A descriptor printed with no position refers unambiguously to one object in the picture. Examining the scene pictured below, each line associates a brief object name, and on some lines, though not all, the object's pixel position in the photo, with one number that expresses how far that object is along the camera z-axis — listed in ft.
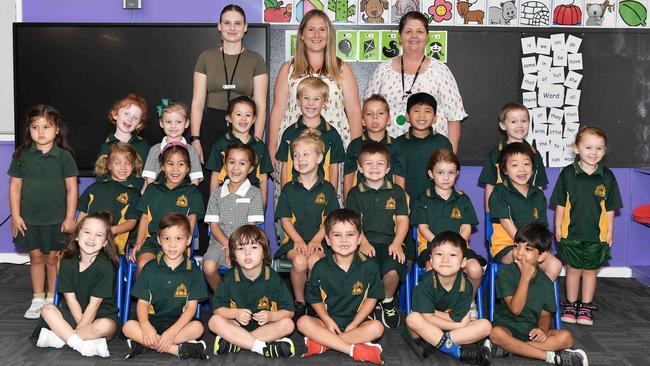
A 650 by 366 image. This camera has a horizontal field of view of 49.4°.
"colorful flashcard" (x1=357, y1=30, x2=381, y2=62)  15.97
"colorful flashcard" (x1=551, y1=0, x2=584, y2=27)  15.94
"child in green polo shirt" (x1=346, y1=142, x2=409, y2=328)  12.33
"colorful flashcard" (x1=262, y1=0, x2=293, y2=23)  15.97
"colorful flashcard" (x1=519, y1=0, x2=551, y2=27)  15.93
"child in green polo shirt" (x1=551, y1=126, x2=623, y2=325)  12.97
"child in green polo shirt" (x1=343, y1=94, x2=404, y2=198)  13.34
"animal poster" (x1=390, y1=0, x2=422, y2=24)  15.90
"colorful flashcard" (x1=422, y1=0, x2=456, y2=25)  15.89
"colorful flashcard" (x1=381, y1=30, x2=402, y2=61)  15.95
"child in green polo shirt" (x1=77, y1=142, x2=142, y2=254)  12.94
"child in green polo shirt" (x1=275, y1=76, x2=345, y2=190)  13.21
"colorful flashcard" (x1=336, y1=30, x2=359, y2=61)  15.98
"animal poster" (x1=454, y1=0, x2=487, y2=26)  15.88
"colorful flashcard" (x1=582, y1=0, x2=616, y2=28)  15.96
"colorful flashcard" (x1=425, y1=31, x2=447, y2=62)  15.98
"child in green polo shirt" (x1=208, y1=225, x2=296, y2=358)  10.77
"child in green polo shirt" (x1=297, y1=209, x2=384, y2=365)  11.04
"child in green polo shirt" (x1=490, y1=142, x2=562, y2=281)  12.44
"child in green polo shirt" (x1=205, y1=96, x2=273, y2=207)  13.16
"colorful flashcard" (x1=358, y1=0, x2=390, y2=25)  15.90
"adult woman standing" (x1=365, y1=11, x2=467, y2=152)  14.29
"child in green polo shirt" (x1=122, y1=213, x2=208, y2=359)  10.68
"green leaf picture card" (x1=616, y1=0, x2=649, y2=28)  16.01
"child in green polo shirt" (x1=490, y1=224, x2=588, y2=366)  10.64
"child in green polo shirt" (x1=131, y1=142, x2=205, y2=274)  12.53
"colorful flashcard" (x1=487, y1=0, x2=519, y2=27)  15.89
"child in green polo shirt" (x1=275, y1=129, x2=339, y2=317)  12.35
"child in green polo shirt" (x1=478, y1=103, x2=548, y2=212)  13.37
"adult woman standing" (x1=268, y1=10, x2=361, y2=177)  13.75
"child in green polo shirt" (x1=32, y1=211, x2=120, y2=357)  10.77
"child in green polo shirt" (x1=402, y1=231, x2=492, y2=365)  10.52
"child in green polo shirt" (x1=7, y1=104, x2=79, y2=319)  13.19
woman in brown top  14.10
